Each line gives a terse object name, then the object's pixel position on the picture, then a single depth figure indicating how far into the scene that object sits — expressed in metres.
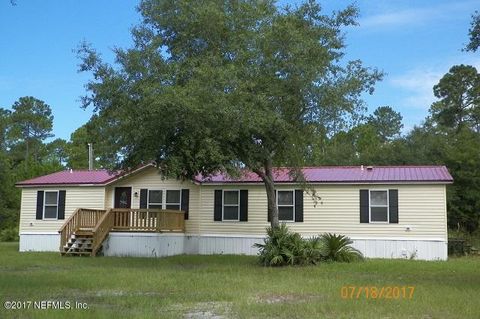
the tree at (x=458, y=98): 47.84
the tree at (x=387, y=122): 67.44
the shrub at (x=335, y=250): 18.59
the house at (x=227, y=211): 21.12
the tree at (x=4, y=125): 56.06
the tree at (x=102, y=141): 17.41
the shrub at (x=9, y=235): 33.91
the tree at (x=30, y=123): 60.84
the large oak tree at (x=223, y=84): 15.73
